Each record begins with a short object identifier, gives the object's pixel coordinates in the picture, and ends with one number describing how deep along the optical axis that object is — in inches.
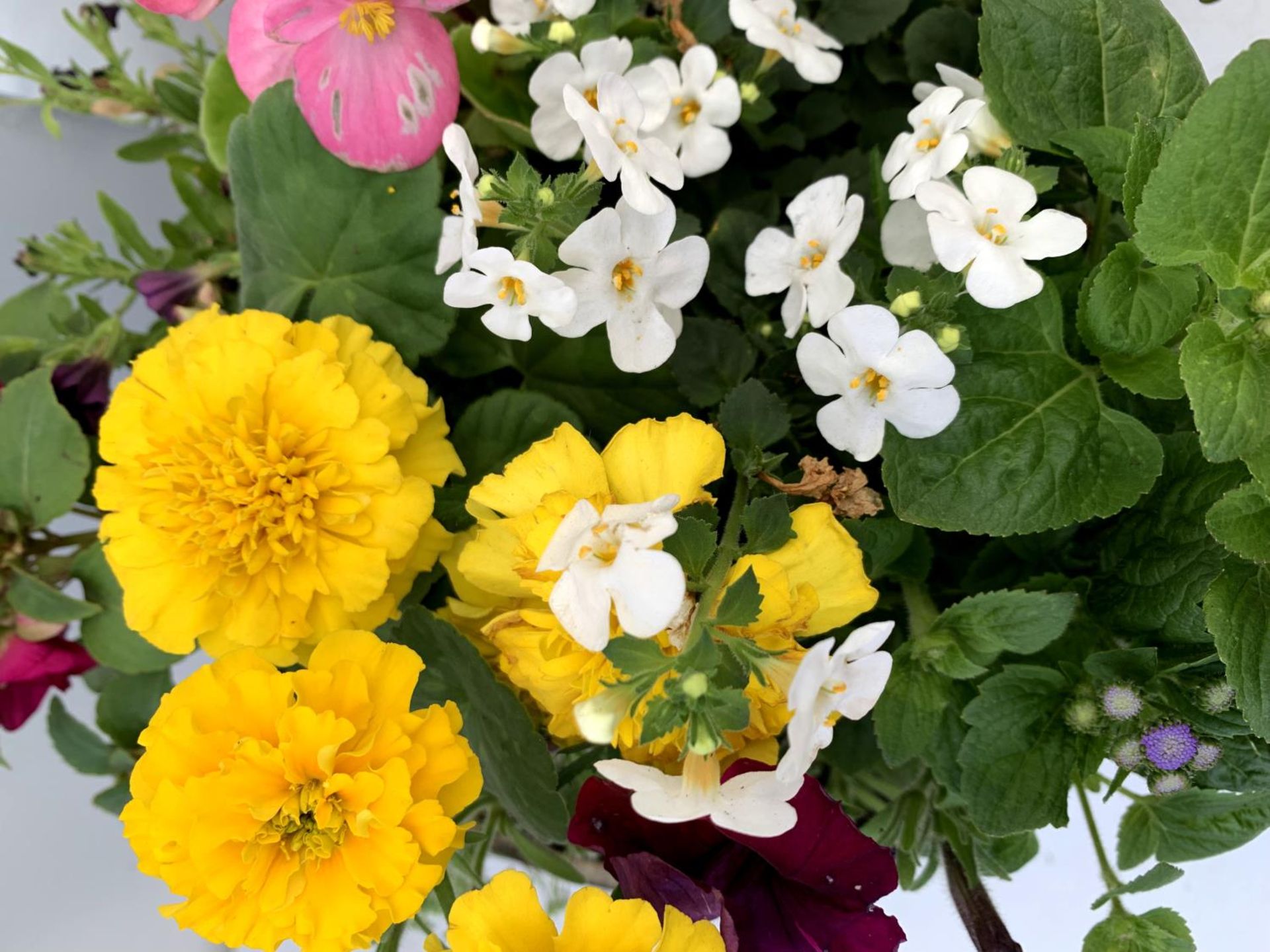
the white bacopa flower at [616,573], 11.8
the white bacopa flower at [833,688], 11.9
